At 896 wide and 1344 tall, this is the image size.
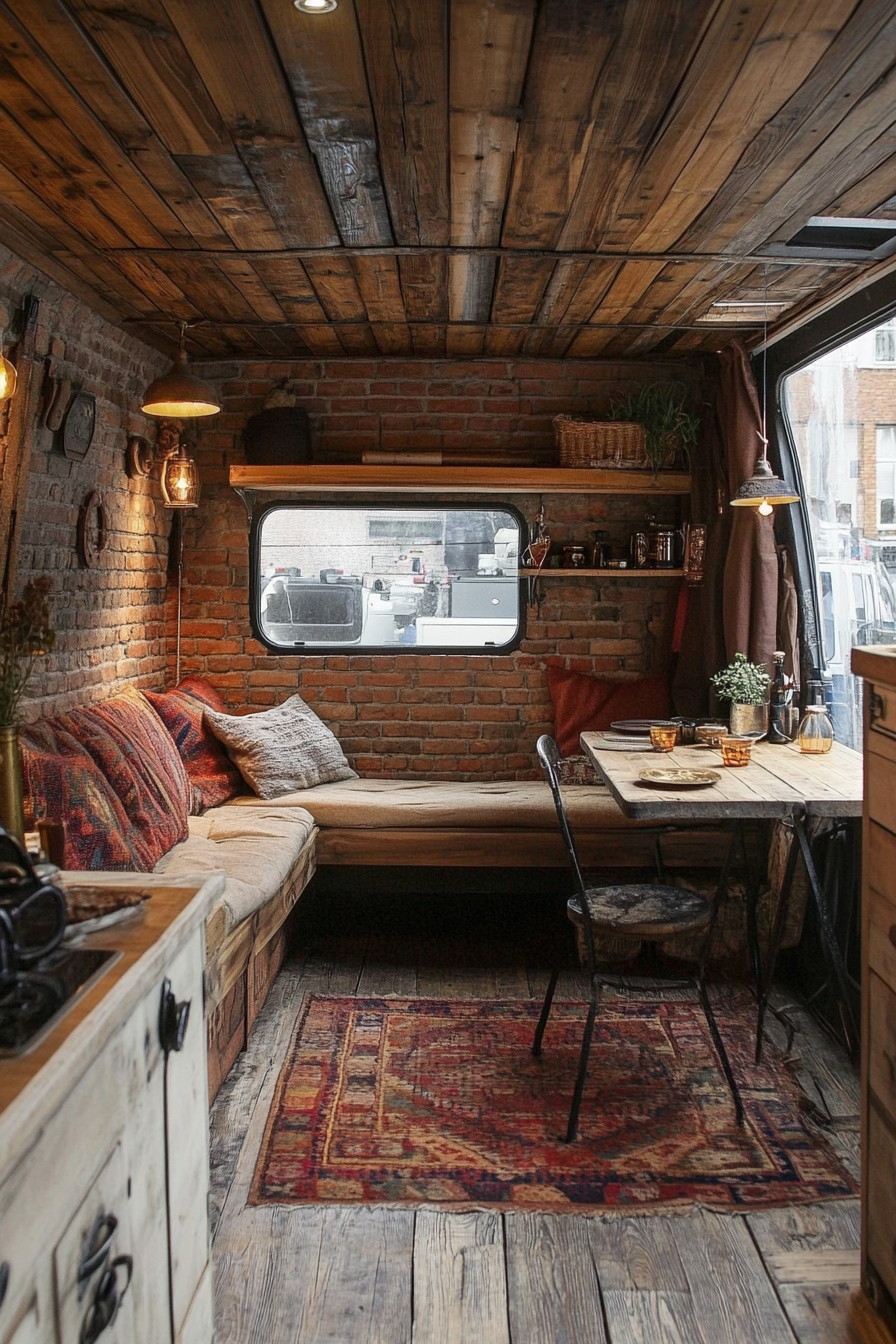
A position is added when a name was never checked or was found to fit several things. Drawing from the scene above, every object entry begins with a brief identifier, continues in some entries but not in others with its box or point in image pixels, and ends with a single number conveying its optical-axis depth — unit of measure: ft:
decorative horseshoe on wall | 12.73
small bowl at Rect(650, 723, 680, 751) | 12.13
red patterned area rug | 8.63
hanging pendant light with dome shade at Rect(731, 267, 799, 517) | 11.85
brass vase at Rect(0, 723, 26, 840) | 6.38
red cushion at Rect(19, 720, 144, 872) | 9.68
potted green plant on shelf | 15.42
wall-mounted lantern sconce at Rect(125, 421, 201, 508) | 15.06
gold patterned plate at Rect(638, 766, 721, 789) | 9.90
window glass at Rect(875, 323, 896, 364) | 11.28
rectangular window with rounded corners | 16.70
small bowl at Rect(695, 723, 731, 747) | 12.28
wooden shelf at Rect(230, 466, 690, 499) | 15.47
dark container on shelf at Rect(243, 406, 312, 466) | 15.69
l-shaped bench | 10.00
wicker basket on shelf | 15.53
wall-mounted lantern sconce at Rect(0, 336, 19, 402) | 9.89
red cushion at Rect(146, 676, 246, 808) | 14.48
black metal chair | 9.67
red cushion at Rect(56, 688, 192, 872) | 11.58
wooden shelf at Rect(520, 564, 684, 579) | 15.84
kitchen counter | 3.30
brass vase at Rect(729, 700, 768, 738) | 12.26
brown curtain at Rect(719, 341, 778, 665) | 13.70
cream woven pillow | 14.84
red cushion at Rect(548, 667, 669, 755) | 16.02
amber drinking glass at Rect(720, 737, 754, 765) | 11.18
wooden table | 9.30
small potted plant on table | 12.28
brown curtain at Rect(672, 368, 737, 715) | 14.88
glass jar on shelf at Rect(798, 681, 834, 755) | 11.89
